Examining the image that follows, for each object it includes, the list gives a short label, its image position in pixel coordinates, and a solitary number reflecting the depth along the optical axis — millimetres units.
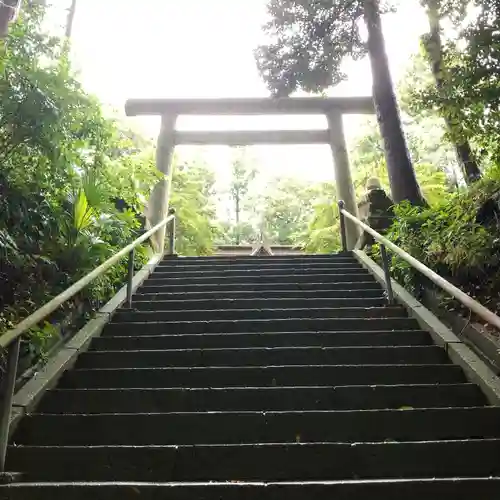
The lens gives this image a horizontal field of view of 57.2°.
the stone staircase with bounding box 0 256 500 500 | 2160
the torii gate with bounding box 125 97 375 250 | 9594
